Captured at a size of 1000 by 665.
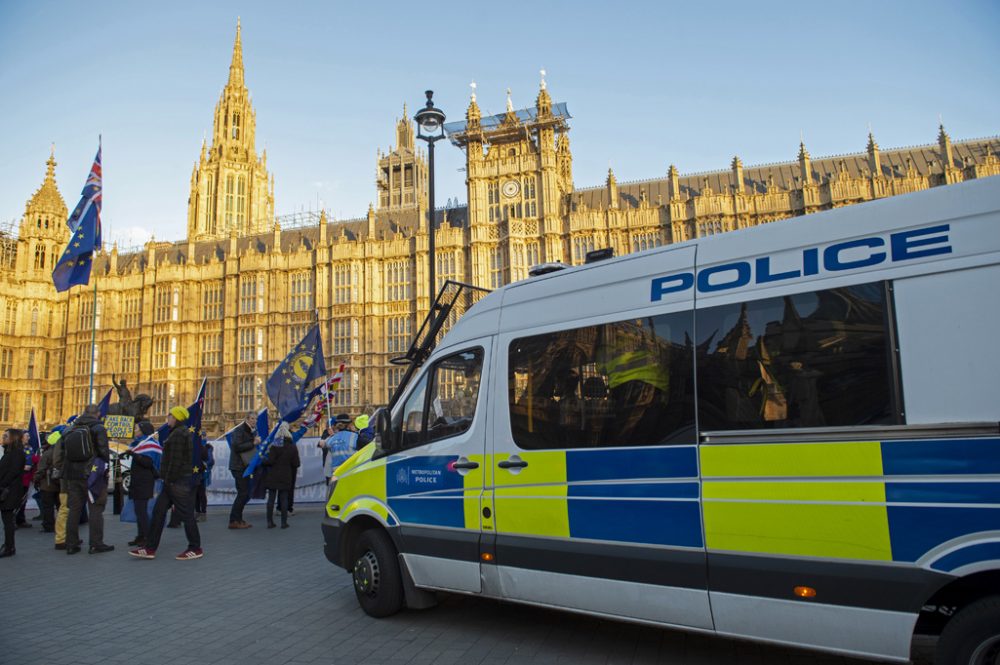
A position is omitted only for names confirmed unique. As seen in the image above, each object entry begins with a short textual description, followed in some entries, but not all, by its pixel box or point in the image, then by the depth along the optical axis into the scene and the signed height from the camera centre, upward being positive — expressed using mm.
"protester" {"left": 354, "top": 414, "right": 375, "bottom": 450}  12259 -459
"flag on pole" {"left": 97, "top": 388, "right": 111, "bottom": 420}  19869 +310
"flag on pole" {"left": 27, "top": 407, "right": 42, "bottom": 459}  12850 -467
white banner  15273 -1640
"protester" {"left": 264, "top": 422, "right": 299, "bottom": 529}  11742 -1093
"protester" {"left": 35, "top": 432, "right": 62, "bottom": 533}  11125 -1202
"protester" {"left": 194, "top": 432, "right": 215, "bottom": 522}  12930 -1621
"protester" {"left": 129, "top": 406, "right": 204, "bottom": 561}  8586 -1001
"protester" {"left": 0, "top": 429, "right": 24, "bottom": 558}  9227 -965
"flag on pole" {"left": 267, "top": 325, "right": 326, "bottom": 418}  14360 +836
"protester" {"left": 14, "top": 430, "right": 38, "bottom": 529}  11523 -1067
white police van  3230 -262
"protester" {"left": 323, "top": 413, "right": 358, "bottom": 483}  12000 -682
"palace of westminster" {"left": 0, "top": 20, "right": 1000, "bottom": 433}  39000 +10399
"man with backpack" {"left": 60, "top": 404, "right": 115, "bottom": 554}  8945 -729
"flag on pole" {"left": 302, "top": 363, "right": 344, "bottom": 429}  14167 +199
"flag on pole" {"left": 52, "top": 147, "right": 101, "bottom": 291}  16766 +4839
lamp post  12414 +5564
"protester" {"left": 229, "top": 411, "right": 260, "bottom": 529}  11688 -919
